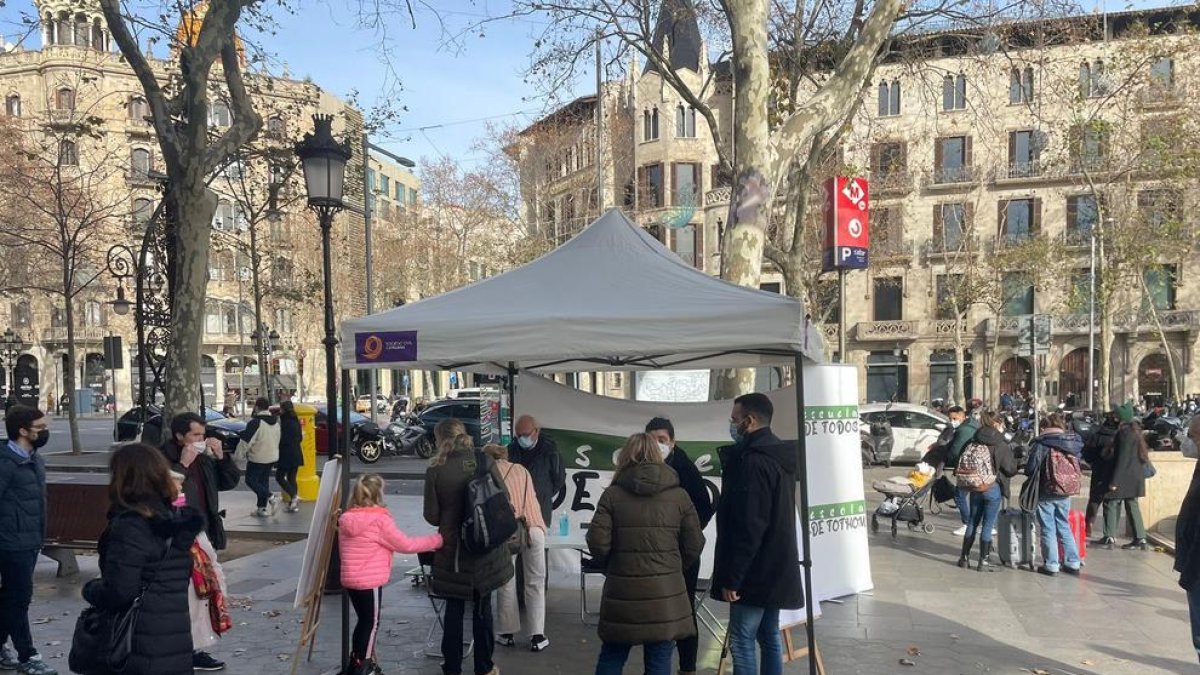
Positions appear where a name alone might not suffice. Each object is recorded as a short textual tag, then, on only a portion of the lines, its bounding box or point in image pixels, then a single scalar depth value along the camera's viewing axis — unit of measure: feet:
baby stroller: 36.32
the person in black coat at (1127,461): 33.14
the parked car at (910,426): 68.23
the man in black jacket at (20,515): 17.65
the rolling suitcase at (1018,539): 30.50
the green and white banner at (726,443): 22.50
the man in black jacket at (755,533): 15.24
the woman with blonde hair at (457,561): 17.53
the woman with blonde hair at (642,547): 14.47
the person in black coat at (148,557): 12.53
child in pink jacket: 17.31
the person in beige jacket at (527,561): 19.76
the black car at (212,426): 72.38
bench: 28.35
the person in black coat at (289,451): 43.52
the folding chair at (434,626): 20.65
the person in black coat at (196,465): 18.58
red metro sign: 35.18
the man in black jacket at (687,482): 18.35
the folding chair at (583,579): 21.58
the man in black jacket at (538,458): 22.25
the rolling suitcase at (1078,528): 30.86
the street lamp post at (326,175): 24.80
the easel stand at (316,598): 18.83
